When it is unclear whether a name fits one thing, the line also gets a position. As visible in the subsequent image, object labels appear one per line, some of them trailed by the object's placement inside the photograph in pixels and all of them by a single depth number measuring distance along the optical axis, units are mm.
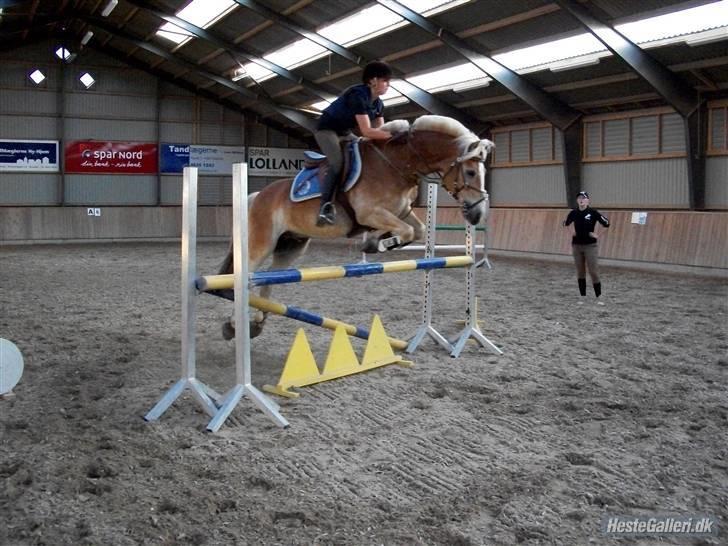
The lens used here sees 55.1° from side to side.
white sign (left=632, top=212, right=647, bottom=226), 14398
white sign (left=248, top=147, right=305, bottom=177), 26922
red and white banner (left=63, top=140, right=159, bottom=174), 23891
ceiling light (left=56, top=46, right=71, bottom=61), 23094
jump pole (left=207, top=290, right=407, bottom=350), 4793
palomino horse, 4816
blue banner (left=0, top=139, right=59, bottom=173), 22781
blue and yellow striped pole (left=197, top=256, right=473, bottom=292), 4281
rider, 5031
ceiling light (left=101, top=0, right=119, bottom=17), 17470
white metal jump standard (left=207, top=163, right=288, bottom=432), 4180
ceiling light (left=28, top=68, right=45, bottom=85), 23094
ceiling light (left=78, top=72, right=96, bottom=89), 23938
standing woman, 9828
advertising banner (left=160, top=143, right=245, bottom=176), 25453
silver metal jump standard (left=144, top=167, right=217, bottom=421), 4301
